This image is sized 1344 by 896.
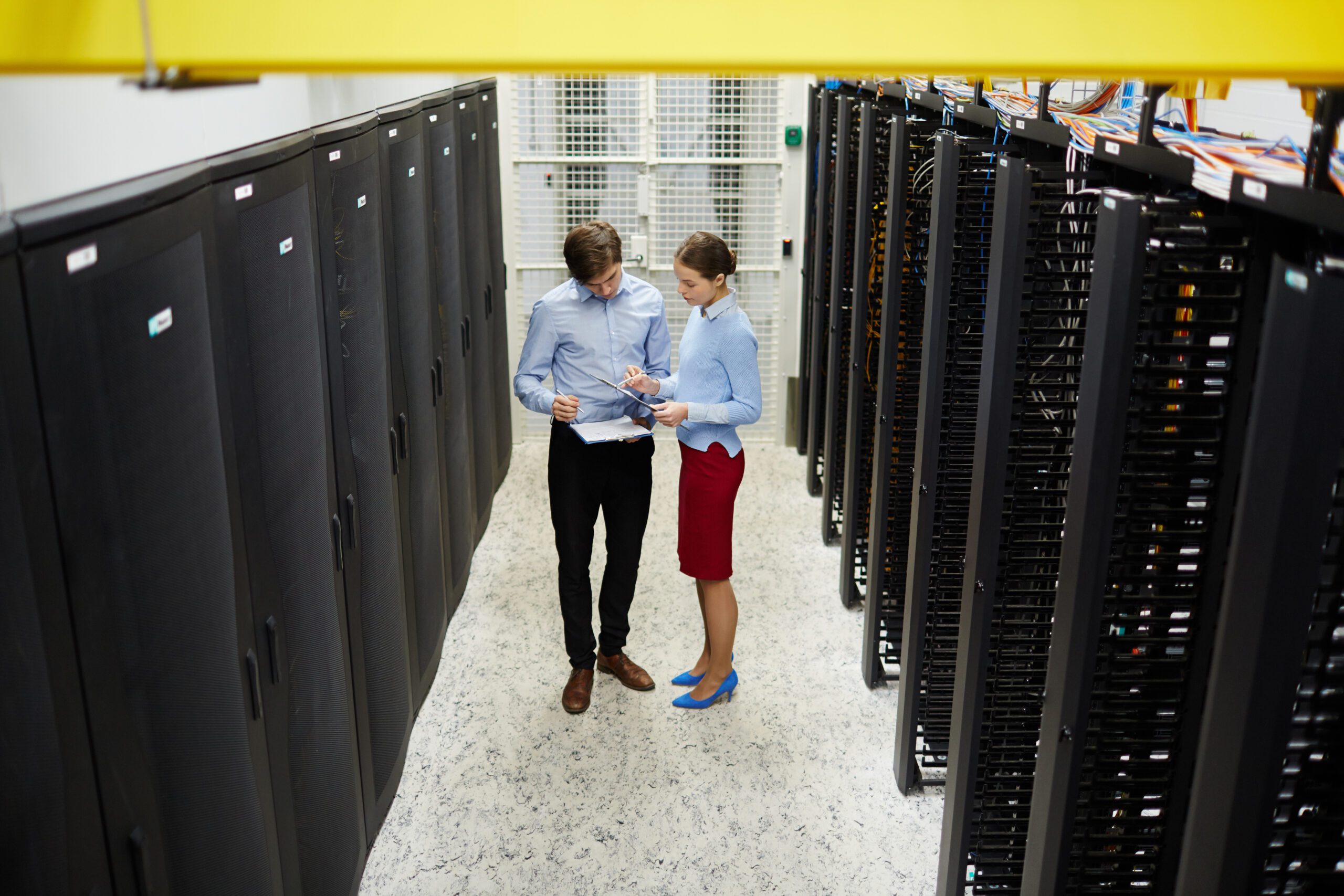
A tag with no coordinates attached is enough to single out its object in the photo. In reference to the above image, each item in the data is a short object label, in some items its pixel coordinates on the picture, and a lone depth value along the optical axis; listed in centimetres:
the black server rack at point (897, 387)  333
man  359
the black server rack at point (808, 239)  582
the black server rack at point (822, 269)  518
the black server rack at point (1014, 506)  209
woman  337
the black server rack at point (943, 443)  284
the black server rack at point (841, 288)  459
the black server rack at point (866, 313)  400
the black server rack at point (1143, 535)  154
